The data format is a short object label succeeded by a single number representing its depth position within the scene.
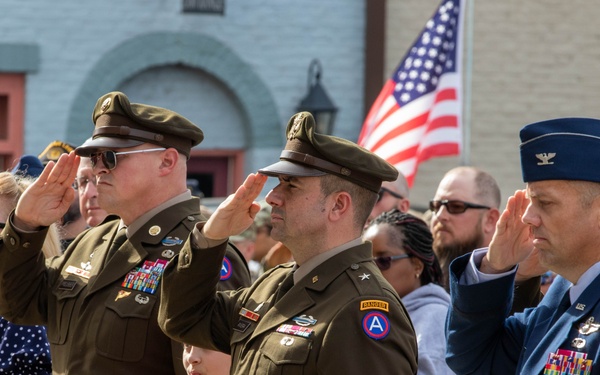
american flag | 16.06
